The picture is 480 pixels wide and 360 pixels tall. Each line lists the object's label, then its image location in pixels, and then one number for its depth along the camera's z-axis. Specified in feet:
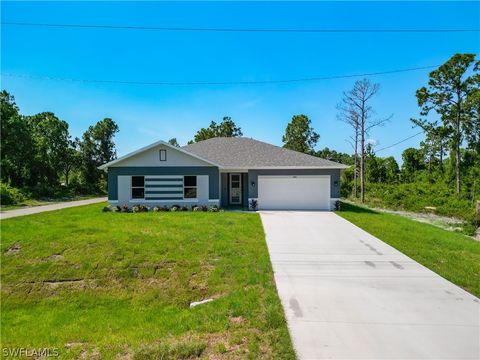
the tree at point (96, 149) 122.83
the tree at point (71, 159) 113.80
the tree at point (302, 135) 132.57
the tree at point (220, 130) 136.87
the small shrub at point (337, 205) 54.03
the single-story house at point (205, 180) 53.57
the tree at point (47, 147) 99.96
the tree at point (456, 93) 76.48
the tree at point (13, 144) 80.43
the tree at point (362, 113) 78.69
